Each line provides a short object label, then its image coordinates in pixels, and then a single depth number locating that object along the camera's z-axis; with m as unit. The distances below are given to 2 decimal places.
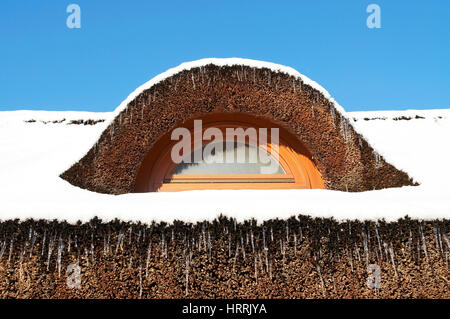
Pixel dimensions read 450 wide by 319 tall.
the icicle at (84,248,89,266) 2.39
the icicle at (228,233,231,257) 2.37
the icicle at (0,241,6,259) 2.42
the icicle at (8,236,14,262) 2.42
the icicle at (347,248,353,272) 2.43
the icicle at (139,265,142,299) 2.39
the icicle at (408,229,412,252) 2.45
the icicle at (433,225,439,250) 2.45
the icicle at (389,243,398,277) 2.45
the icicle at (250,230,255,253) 2.38
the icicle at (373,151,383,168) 3.70
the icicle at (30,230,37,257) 2.41
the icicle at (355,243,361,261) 2.44
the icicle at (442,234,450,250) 2.45
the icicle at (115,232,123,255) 2.38
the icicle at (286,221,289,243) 2.40
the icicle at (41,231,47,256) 2.40
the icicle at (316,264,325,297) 2.42
